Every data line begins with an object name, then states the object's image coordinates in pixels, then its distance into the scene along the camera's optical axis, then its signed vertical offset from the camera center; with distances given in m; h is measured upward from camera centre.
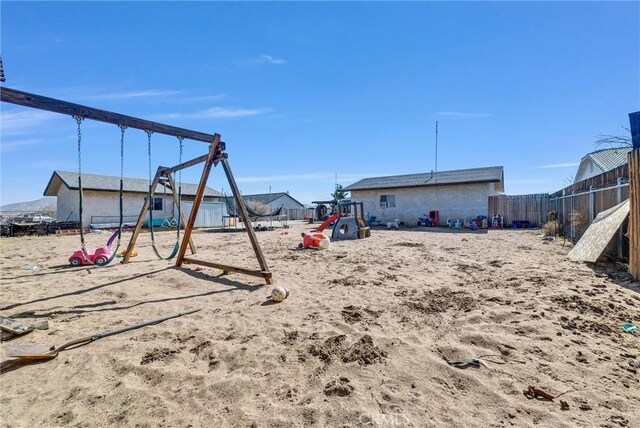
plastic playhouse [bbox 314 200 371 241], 12.64 -0.55
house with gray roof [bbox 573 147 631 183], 15.54 +2.92
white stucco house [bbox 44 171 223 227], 21.42 +1.10
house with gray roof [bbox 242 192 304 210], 48.18 +2.60
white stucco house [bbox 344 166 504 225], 18.95 +1.40
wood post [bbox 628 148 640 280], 4.85 -0.04
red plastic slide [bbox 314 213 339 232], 12.16 -0.39
